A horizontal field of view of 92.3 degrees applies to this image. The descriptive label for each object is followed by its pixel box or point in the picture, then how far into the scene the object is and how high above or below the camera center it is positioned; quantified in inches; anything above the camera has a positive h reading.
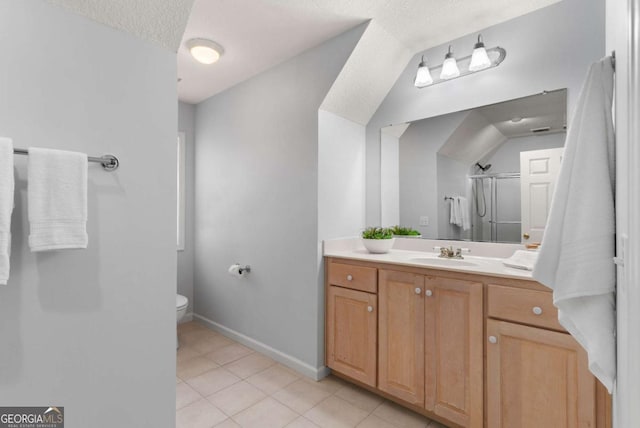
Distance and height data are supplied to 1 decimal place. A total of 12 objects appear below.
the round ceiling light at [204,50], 85.3 +46.9
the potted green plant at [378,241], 88.3 -7.8
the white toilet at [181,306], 100.6 -30.3
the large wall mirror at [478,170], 74.6 +12.3
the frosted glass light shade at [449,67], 82.4 +39.3
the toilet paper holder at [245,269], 109.0 -19.4
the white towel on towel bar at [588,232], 31.3 -2.1
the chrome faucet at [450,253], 80.0 -10.4
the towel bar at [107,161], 42.7 +7.8
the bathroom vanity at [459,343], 52.2 -26.9
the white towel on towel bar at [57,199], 36.5 +2.0
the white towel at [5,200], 33.6 +1.8
